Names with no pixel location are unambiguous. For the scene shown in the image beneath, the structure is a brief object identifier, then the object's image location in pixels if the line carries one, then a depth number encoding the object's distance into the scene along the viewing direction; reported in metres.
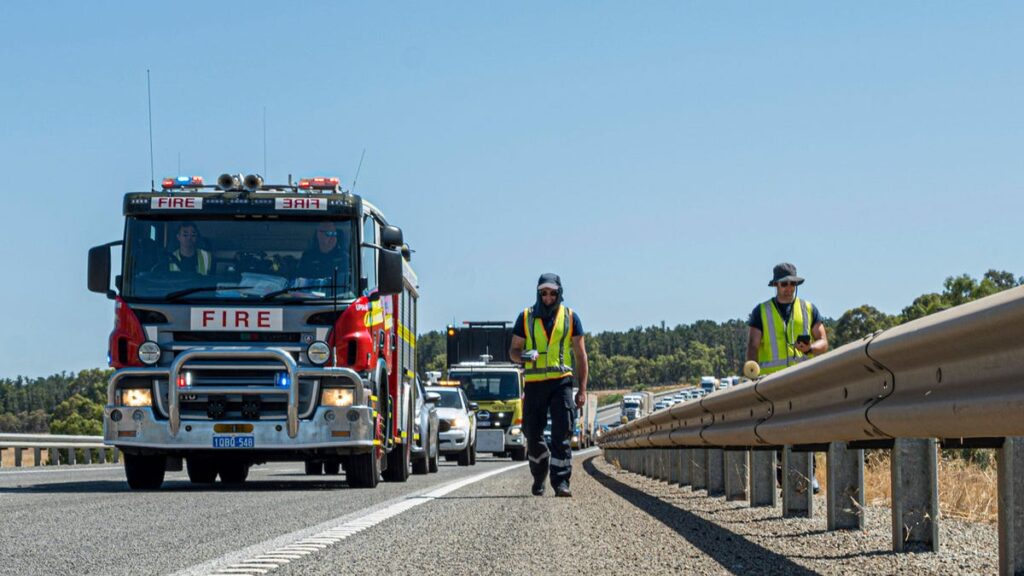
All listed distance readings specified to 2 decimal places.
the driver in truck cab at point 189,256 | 13.72
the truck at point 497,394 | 38.84
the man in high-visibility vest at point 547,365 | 12.43
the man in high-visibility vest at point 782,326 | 11.59
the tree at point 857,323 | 130.12
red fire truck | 13.37
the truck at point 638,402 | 77.94
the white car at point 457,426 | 27.66
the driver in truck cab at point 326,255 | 13.70
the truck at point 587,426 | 60.18
